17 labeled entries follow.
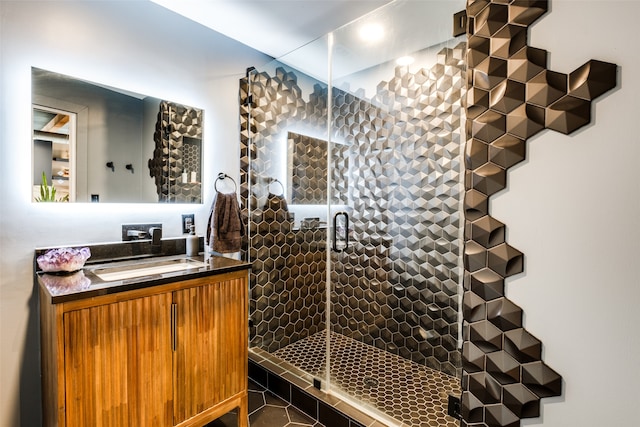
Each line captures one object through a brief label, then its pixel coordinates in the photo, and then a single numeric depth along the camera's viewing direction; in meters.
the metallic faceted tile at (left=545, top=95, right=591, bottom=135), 1.01
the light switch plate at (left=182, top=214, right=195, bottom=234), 2.12
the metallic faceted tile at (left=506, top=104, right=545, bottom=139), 1.08
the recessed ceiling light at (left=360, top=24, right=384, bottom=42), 1.99
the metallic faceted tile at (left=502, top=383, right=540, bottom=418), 1.11
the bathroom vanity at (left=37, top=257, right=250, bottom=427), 1.16
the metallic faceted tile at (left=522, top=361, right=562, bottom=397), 1.08
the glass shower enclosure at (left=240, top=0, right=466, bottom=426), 2.03
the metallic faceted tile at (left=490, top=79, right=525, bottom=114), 1.10
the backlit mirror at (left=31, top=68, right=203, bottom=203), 1.59
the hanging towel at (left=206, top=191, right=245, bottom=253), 2.08
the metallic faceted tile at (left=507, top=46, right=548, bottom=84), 1.07
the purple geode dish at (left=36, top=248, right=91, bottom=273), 1.43
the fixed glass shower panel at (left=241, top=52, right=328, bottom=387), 2.45
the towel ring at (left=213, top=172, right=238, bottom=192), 2.31
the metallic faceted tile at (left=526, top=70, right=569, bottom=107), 1.04
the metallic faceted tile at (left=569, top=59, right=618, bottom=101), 0.97
